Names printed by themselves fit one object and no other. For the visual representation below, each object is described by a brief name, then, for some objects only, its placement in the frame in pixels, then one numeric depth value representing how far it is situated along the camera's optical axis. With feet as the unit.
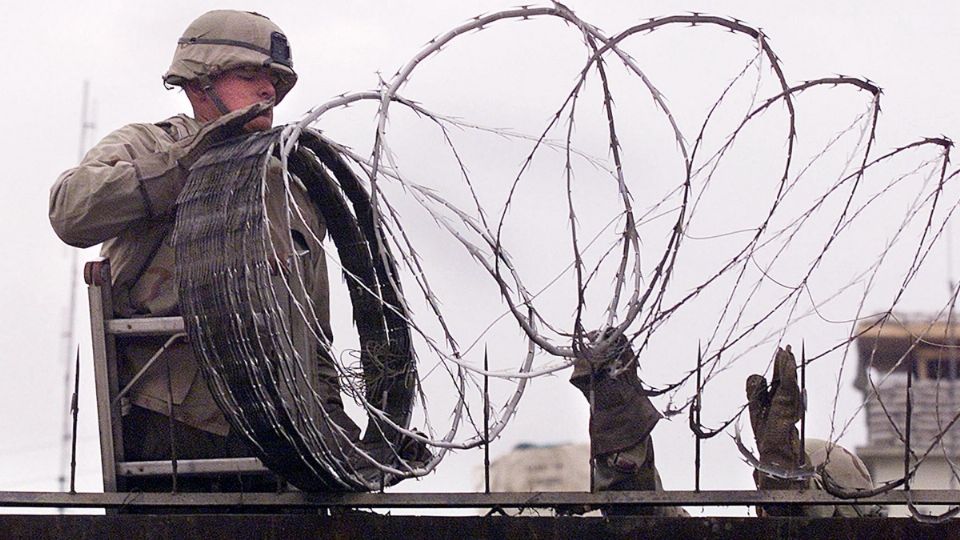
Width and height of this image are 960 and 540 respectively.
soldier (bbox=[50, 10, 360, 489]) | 22.29
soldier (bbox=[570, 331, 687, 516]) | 21.83
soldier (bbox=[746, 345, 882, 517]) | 22.24
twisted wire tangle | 19.92
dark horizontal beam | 20.51
